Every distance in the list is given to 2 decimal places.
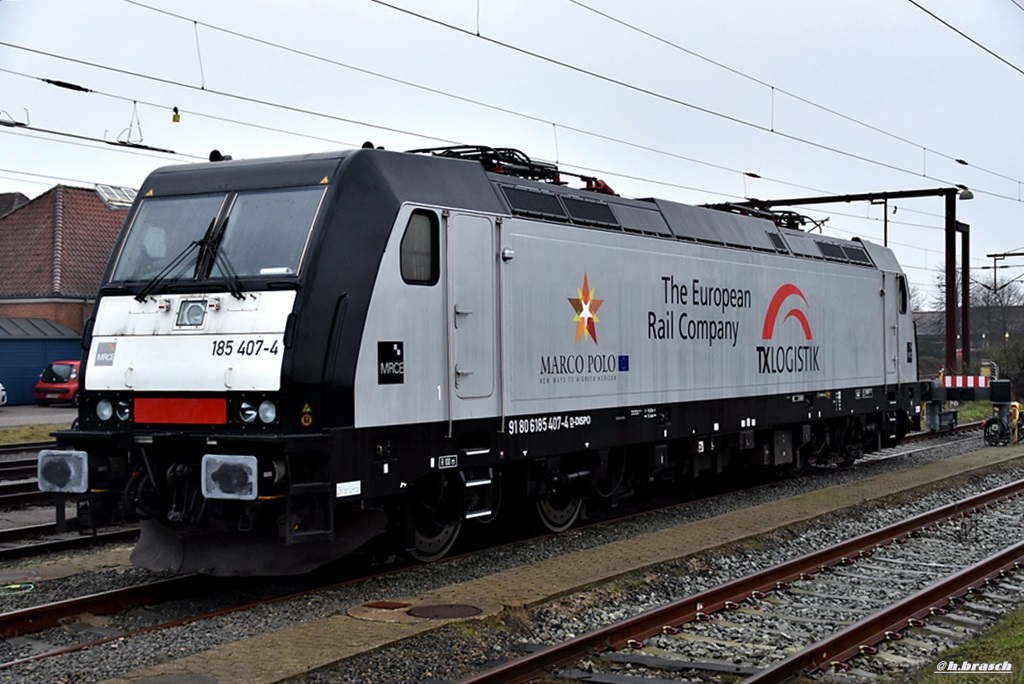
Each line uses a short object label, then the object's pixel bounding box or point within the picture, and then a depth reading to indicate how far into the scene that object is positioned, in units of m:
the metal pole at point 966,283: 36.03
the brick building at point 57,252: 41.09
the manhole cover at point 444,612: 8.41
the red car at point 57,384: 35.06
